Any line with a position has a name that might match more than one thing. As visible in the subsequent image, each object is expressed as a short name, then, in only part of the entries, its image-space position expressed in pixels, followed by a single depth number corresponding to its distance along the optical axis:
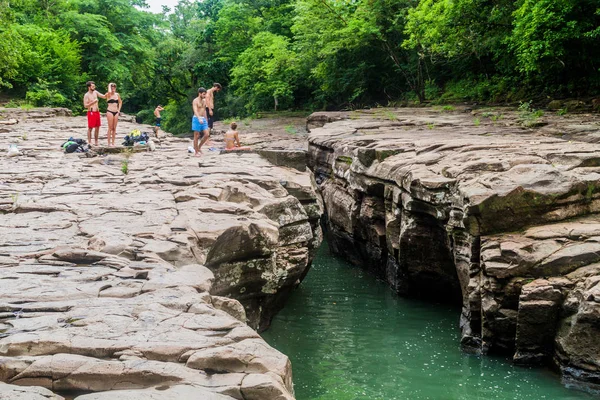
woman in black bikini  16.25
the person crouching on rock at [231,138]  16.92
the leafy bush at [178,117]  44.28
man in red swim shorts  16.16
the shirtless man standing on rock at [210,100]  19.07
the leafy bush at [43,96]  34.53
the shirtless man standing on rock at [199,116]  15.77
